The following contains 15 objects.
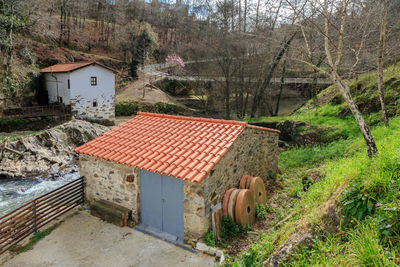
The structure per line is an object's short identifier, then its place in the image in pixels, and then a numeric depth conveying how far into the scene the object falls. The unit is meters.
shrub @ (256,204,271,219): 7.61
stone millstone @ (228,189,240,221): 6.81
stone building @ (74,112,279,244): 6.55
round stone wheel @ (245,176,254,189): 7.91
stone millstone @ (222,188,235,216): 6.89
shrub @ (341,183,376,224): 4.12
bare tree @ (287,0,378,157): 6.38
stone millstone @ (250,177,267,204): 7.73
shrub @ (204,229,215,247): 6.34
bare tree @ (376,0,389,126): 7.99
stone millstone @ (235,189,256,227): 6.77
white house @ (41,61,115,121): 22.70
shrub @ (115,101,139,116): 28.29
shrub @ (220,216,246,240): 6.73
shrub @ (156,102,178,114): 30.02
